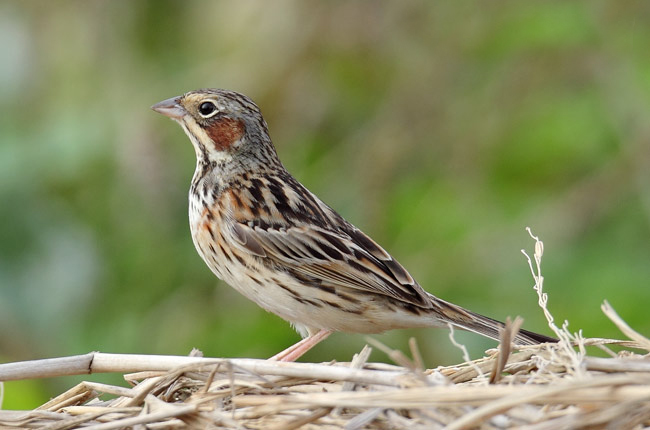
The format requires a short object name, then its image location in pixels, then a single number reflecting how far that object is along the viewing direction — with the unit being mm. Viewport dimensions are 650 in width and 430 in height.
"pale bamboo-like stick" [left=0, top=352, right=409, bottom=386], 5344
